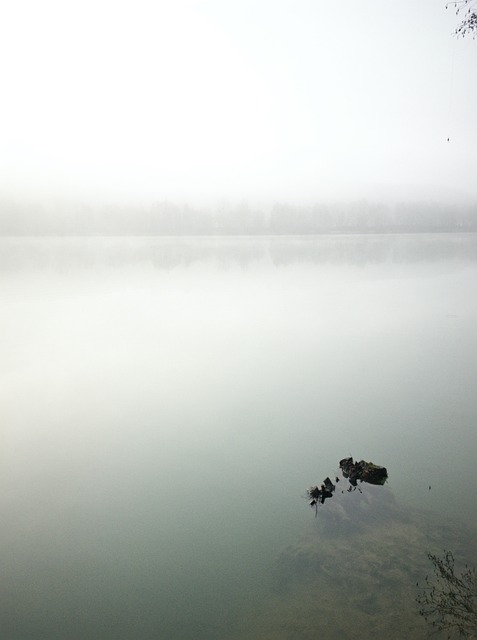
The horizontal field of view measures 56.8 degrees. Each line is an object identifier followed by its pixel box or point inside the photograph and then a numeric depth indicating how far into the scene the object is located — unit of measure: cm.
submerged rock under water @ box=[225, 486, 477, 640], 498
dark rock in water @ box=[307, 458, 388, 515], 747
